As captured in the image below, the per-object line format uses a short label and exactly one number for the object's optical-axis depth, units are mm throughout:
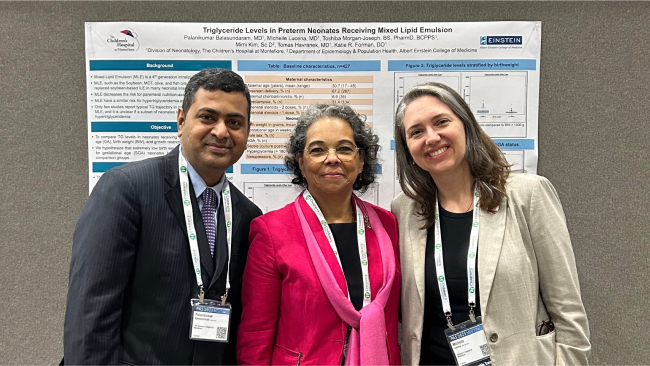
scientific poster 2043
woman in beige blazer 1418
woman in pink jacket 1440
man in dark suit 1299
